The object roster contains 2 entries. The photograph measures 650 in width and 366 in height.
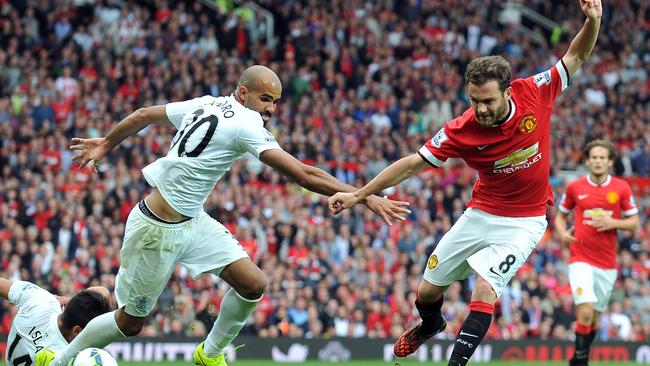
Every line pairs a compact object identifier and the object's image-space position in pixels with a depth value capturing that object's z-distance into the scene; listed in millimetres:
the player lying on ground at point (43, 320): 19109
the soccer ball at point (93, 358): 17547
